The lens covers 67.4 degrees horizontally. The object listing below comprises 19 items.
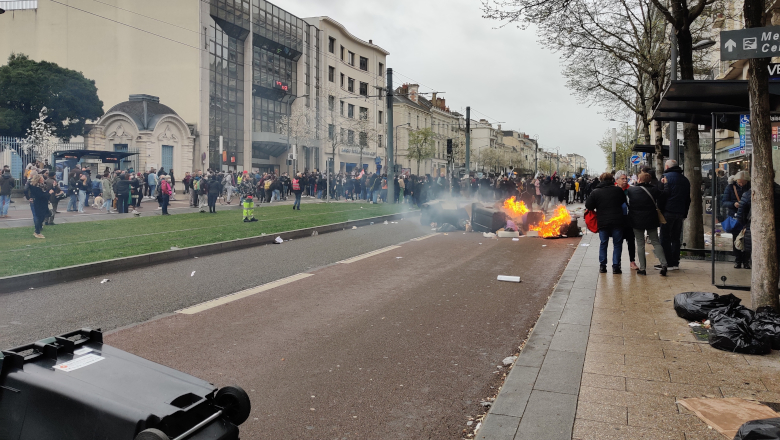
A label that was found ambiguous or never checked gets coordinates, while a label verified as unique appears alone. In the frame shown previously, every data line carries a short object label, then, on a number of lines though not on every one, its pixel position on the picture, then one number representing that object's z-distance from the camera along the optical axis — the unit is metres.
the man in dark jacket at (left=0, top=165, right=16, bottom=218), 19.59
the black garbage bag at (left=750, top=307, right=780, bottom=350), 5.07
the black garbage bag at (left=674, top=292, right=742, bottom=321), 6.05
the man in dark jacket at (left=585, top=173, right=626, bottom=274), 9.92
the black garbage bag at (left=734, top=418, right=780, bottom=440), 2.46
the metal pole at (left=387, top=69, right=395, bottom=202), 29.91
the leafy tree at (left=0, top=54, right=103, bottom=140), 37.38
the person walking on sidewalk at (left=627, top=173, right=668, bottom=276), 9.61
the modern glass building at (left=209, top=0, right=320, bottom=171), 46.25
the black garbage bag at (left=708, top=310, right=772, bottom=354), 5.02
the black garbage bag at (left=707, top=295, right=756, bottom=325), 5.47
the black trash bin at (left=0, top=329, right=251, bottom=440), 2.23
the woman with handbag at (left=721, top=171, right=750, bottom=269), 9.86
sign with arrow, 5.32
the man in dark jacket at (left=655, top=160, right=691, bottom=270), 10.01
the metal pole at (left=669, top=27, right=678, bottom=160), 13.88
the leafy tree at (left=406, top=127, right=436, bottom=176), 67.12
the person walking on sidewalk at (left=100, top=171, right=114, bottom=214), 23.45
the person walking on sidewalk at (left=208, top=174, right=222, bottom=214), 22.70
